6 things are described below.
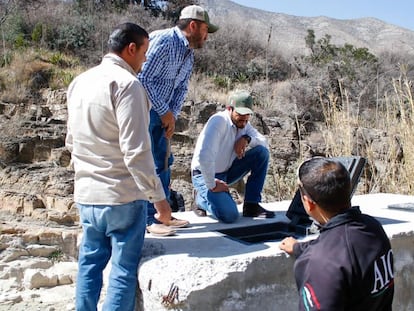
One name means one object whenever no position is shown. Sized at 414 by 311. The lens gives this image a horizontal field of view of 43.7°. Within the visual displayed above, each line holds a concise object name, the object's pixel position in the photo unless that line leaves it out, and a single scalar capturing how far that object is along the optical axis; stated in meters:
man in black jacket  1.74
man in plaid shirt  3.32
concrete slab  2.46
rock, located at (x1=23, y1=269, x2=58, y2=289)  3.98
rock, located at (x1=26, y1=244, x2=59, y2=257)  4.54
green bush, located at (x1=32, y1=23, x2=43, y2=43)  12.09
